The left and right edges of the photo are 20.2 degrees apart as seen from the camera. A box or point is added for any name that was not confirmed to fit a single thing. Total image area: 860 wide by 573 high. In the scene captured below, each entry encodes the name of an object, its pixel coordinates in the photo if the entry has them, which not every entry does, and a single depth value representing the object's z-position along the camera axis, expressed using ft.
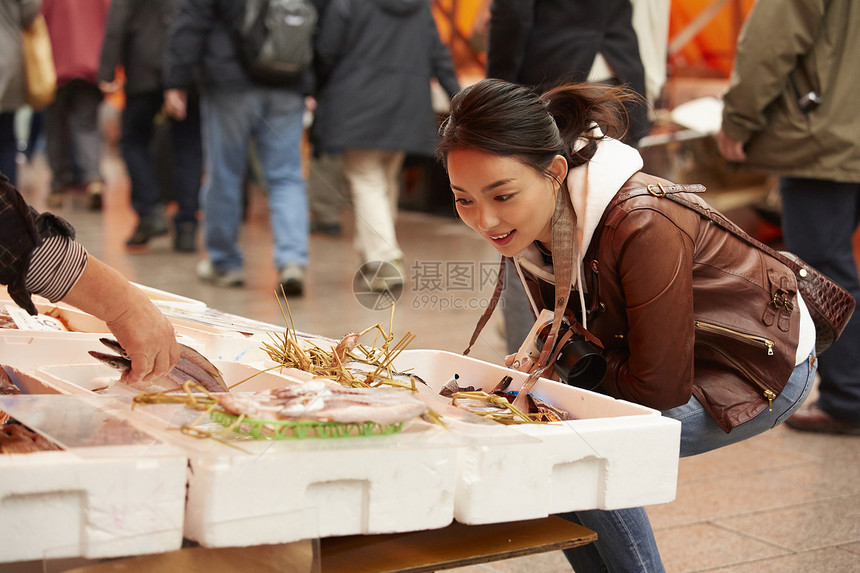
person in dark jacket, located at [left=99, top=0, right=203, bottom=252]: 33.08
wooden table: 10.96
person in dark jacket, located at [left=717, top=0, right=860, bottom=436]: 16.85
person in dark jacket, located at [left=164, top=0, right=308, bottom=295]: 25.44
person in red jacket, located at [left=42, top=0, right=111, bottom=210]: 36.81
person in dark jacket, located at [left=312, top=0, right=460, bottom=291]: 25.07
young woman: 12.47
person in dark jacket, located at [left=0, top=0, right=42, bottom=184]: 29.99
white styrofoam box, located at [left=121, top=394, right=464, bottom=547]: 10.73
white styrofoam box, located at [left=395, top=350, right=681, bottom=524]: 11.10
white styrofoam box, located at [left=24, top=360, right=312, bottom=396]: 12.08
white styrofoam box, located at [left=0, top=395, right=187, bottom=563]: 10.61
